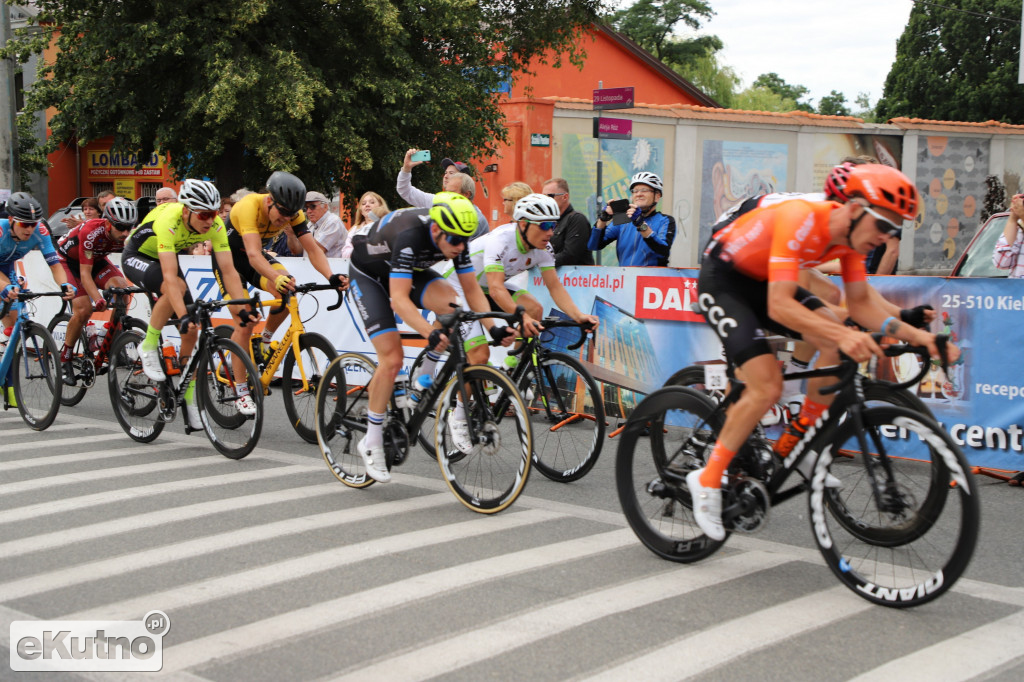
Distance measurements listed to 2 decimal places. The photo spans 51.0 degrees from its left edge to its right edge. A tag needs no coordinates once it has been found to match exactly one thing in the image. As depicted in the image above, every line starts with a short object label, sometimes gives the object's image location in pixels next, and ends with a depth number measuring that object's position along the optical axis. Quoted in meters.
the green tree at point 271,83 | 20.06
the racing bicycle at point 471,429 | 6.28
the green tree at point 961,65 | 50.72
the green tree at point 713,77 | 71.19
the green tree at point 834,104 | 102.19
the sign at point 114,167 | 38.56
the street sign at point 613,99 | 12.50
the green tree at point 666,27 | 64.88
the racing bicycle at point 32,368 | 9.53
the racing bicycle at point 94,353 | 9.82
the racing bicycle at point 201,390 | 8.14
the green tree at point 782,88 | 104.12
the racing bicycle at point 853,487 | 4.50
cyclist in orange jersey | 4.67
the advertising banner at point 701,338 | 7.49
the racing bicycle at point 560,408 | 7.42
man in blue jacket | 9.69
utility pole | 19.19
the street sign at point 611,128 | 13.12
